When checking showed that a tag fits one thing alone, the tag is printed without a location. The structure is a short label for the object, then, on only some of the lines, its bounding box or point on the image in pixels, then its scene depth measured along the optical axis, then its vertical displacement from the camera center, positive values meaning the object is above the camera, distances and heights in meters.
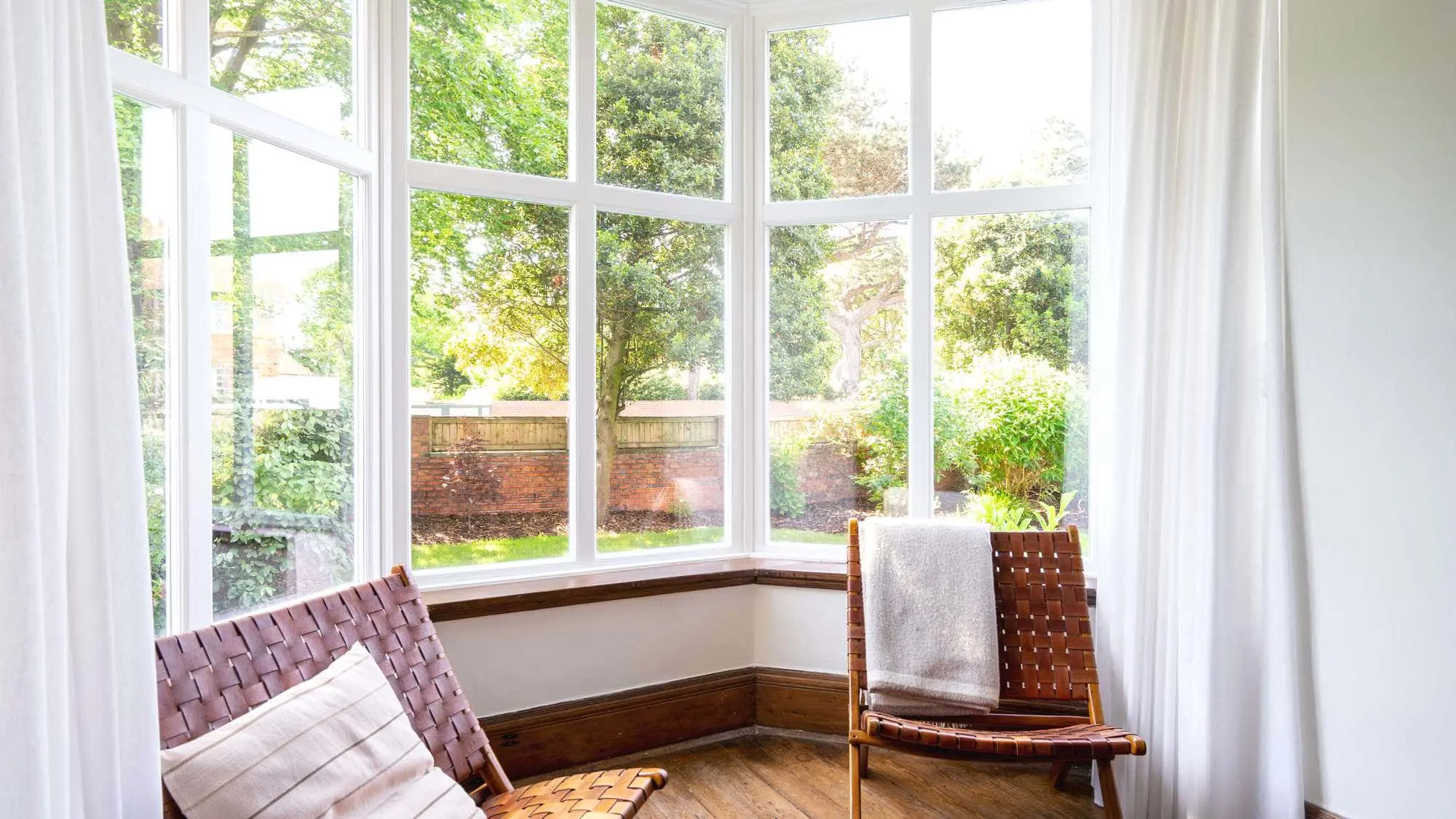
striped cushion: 1.44 -0.62
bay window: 2.46 +0.48
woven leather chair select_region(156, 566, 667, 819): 1.62 -0.55
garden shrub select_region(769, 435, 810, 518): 3.34 -0.25
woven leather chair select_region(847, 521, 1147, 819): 2.26 -0.73
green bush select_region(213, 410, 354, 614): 2.06 -0.21
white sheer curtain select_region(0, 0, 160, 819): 1.12 -0.04
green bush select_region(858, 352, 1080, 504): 3.01 -0.06
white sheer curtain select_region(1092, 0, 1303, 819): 2.12 -0.05
